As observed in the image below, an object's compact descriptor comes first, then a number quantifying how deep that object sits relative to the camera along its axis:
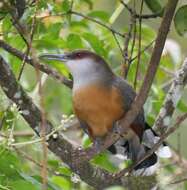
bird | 6.85
